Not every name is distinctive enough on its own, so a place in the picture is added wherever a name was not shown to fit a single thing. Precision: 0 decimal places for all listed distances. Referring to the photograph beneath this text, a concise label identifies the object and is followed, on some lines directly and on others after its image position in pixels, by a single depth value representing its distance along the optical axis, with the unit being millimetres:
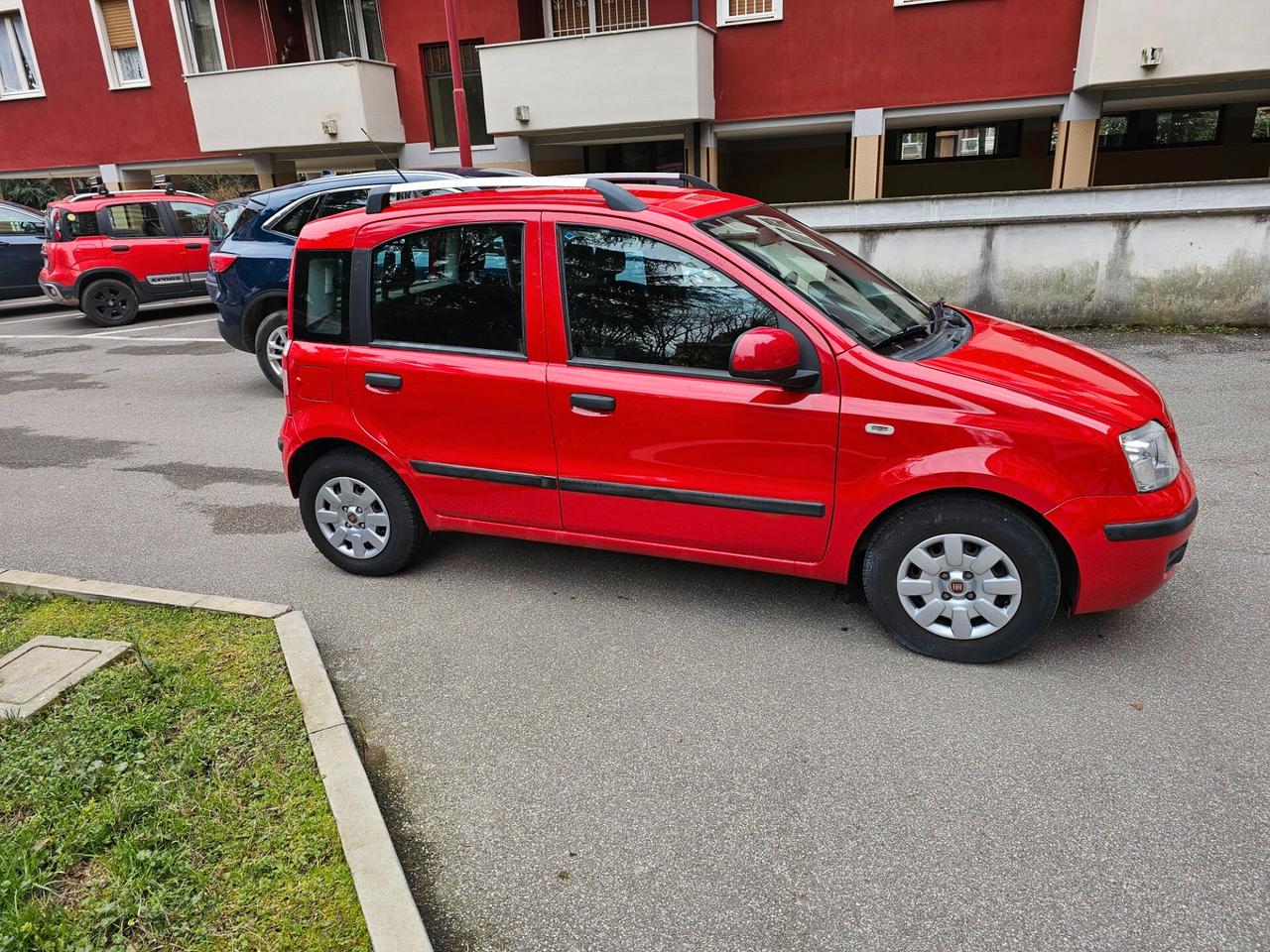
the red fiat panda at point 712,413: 3311
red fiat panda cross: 12719
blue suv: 8242
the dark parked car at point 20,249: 14266
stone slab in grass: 3420
